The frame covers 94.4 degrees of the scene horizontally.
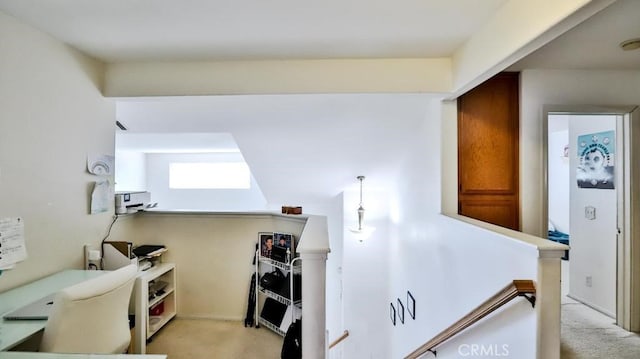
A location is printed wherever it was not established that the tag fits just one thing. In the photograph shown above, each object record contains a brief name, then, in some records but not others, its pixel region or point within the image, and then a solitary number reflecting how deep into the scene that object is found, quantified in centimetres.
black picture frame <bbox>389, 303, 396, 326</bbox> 428
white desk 137
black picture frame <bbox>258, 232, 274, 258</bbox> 326
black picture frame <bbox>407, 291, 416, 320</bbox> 335
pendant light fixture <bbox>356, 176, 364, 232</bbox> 442
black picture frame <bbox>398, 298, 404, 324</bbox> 385
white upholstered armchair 145
